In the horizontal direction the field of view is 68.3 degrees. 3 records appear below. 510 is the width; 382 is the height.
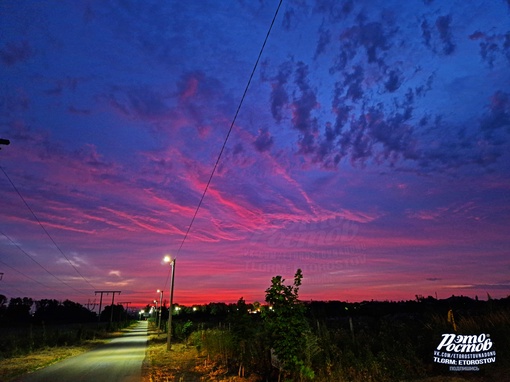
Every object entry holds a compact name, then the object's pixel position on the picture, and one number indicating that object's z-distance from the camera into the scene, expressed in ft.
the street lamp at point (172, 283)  80.55
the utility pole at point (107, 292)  300.50
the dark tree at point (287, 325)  29.96
